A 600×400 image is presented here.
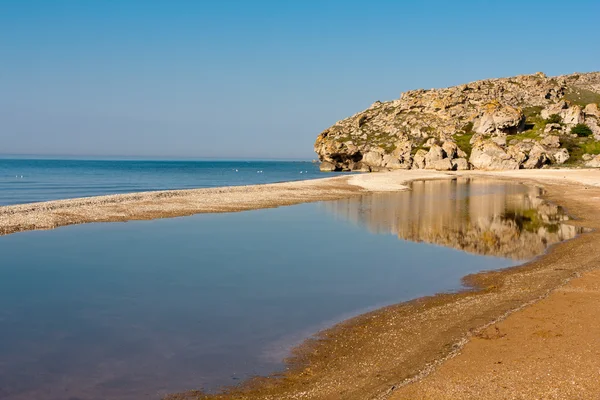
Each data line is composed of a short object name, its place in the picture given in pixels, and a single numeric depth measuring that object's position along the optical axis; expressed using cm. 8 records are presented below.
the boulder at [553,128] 12988
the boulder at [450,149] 12514
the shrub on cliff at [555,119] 13812
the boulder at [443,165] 12225
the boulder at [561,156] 11406
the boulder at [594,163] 10590
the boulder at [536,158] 11206
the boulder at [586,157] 11191
